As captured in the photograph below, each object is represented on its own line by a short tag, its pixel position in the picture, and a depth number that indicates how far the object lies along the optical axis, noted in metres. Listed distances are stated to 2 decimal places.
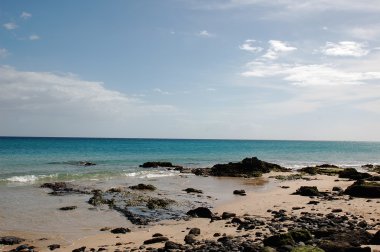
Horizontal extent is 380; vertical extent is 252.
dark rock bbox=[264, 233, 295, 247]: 14.88
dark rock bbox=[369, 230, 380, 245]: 14.89
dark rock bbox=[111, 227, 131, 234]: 19.00
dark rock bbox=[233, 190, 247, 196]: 32.91
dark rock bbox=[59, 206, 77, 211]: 24.91
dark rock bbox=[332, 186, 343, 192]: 33.38
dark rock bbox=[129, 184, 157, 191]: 35.18
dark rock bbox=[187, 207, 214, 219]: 22.45
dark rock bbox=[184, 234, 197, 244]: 16.40
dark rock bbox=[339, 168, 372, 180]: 43.93
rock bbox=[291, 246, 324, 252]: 13.00
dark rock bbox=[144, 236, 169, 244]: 16.69
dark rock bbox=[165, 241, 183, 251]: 15.48
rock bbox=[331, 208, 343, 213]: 23.14
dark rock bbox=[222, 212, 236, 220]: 21.73
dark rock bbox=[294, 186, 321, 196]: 31.00
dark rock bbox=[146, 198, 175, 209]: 26.12
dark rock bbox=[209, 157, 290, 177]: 51.00
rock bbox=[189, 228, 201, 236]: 17.90
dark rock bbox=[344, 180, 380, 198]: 28.25
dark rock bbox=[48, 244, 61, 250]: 16.44
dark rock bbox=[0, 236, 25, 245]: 17.32
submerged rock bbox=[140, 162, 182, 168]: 64.38
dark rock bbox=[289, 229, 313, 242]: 15.77
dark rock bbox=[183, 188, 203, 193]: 34.29
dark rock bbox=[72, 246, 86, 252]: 15.87
